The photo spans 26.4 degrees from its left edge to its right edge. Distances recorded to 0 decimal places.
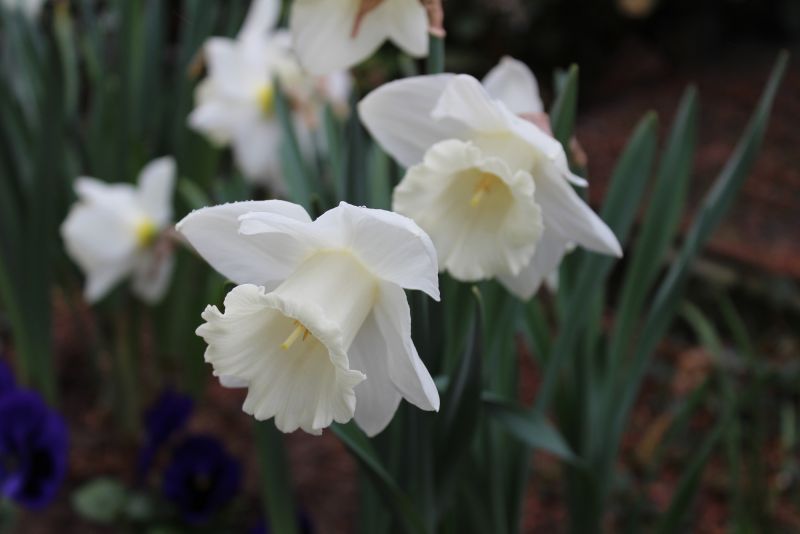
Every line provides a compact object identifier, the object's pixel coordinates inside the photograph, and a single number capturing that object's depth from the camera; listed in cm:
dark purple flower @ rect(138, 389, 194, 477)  85
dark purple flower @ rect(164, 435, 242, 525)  84
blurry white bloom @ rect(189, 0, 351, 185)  86
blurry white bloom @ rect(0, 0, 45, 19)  94
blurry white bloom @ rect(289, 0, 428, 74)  61
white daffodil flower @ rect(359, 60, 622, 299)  59
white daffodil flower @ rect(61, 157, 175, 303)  86
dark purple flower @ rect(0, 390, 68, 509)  79
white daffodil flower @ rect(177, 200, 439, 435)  54
